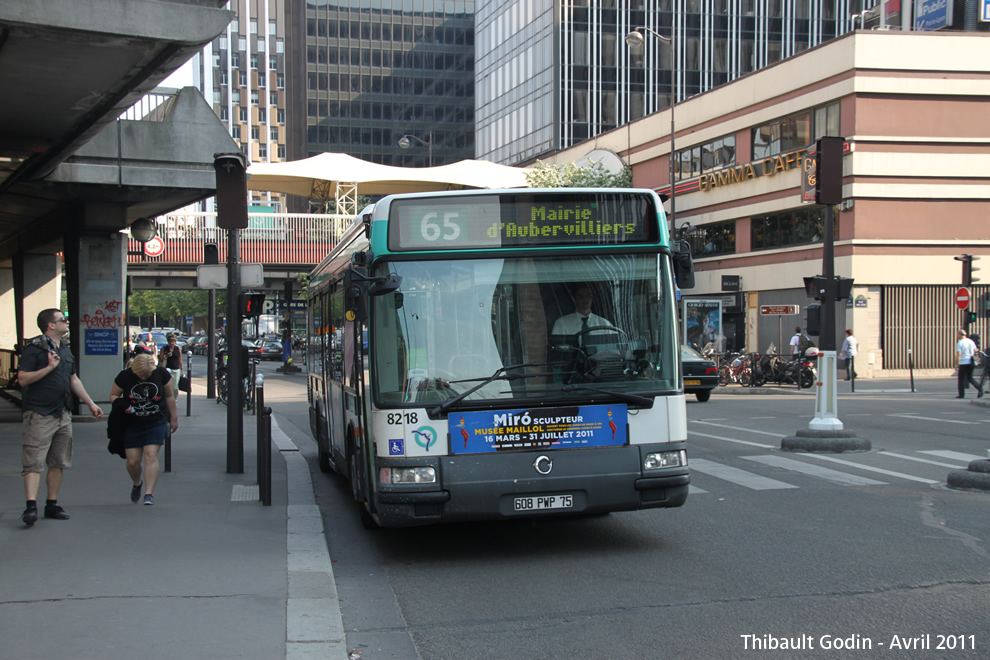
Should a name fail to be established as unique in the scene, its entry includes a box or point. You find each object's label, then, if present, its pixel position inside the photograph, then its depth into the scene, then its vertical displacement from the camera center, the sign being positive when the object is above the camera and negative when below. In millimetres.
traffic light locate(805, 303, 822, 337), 13227 -74
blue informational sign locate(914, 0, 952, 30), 35656 +11246
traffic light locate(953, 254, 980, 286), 24328 +1142
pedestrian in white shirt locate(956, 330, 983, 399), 23609 -1116
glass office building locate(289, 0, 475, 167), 100125 +25651
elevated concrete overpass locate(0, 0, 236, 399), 8250 +2356
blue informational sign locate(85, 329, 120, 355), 17688 -389
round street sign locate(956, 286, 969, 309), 25744 +408
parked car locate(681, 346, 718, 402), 22906 -1403
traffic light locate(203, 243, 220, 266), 15320 +1070
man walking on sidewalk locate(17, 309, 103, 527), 7746 -669
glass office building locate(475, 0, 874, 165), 60875 +17107
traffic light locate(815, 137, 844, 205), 13156 +1935
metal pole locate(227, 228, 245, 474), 10812 -536
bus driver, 6859 -4
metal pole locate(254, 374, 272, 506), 9070 -1272
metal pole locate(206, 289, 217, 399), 23750 -840
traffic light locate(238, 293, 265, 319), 10875 +175
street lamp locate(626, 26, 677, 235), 37125 +10655
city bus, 6684 -265
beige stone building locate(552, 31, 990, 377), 32594 +4395
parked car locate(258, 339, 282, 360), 56531 -1791
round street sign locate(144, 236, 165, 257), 24103 +1824
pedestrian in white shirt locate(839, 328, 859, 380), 28906 -1072
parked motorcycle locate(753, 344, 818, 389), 28953 -1651
